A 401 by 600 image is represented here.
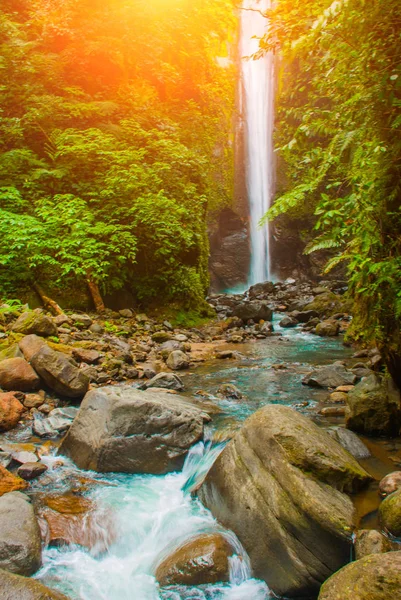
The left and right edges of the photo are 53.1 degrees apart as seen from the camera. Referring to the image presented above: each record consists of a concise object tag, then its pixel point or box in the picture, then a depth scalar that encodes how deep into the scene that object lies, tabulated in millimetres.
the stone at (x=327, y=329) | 10469
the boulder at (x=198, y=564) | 2795
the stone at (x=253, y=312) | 12109
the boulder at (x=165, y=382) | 6022
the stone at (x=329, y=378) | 6105
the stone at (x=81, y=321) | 8055
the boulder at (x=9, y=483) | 3380
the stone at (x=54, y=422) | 4504
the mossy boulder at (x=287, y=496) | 2684
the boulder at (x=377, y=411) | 4309
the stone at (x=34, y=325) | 6430
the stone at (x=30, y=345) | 5540
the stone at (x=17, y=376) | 5105
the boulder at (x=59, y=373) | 5203
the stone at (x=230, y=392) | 5794
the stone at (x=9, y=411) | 4465
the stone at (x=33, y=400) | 4965
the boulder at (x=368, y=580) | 2068
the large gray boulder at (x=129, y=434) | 3994
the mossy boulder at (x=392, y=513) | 2828
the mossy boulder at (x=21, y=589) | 2219
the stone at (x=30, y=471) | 3707
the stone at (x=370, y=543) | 2562
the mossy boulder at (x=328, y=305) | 12688
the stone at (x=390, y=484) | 3281
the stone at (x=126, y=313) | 9789
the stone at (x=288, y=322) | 11977
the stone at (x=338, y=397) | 5445
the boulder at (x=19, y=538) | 2650
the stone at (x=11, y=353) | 5641
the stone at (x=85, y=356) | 6406
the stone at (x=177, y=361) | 7227
